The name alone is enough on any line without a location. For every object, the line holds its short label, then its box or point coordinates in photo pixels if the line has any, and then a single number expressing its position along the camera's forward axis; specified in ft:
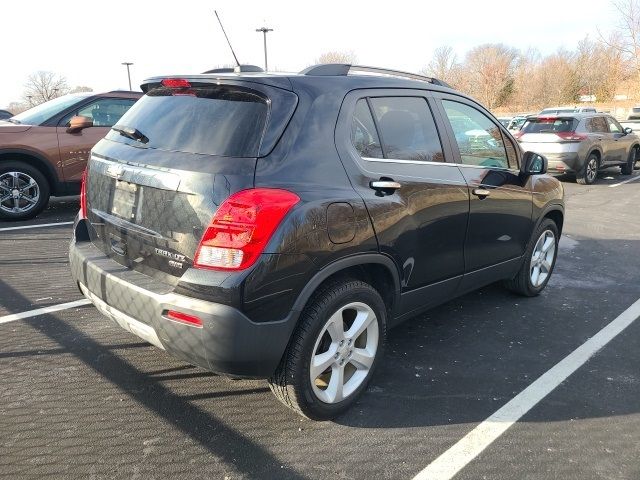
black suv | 7.98
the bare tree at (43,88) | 198.80
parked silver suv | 40.75
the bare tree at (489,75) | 192.85
